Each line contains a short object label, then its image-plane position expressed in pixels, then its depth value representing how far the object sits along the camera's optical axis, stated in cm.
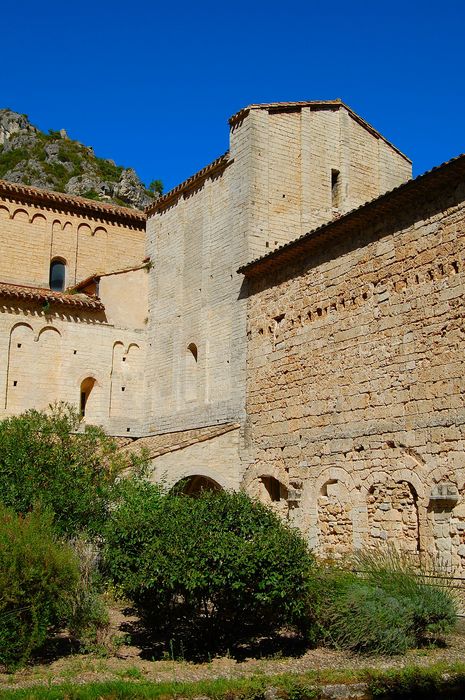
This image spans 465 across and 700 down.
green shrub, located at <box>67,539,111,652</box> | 1012
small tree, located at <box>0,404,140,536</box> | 1250
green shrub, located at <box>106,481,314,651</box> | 940
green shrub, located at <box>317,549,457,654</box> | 991
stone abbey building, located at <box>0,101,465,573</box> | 1312
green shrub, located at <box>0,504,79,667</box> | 910
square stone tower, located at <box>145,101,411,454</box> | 1938
